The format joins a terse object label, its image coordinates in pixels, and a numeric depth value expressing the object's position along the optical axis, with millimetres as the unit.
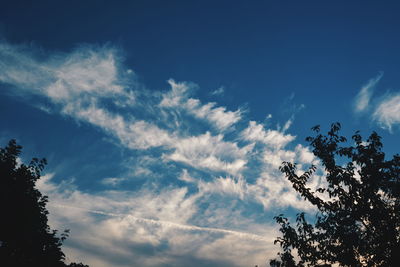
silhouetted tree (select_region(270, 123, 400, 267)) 10625
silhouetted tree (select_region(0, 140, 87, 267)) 19453
